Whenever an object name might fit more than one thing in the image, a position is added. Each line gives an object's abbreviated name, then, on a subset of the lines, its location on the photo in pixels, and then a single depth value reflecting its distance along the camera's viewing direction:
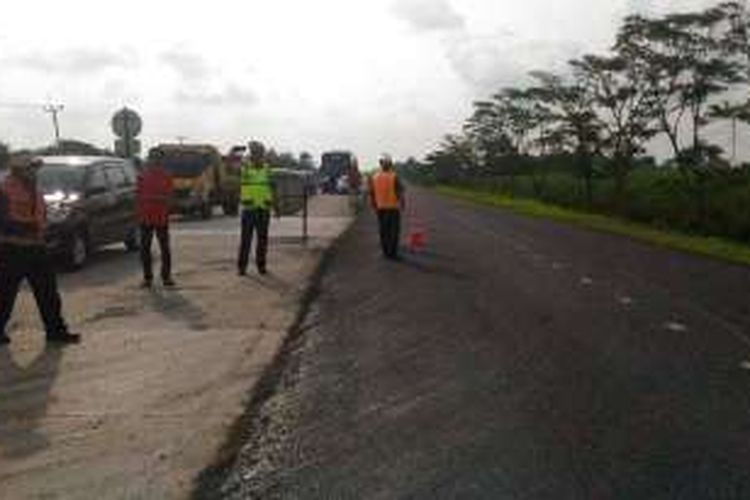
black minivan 22.16
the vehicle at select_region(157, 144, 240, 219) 41.66
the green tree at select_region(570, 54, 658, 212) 50.09
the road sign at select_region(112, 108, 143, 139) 31.39
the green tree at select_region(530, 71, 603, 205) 56.25
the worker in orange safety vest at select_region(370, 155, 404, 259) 25.50
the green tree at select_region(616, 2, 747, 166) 43.56
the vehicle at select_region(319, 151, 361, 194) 86.24
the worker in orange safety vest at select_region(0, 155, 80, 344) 13.75
